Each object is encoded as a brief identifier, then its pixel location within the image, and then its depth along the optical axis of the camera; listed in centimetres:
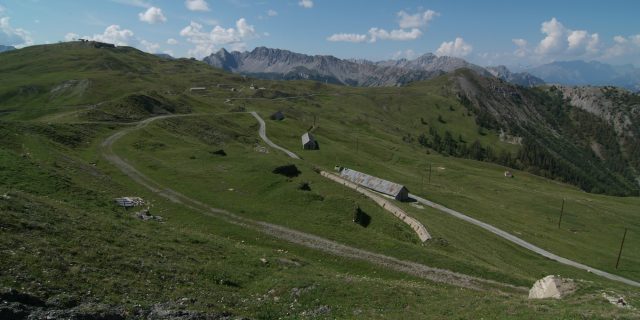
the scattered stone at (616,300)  2809
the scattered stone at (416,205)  9527
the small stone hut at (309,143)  14488
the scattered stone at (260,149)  12032
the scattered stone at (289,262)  3556
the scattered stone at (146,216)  4422
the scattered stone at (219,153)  8725
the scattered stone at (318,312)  2533
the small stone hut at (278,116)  18162
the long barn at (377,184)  10334
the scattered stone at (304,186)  6901
